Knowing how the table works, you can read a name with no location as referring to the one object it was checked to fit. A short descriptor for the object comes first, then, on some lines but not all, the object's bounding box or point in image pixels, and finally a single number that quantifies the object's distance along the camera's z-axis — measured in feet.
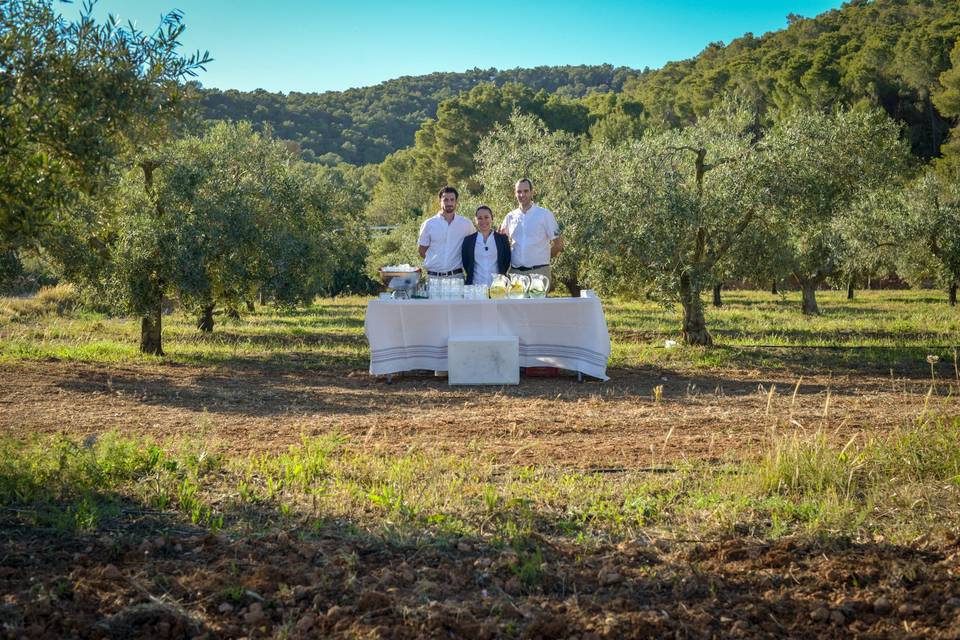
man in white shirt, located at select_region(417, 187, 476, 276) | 37.79
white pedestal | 34.58
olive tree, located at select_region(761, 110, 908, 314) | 43.96
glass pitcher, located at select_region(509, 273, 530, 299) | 35.63
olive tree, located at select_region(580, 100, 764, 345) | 43.45
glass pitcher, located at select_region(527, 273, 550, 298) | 35.63
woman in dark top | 37.86
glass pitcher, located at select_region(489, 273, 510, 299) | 35.35
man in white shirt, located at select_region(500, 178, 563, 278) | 37.70
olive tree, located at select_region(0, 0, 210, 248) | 17.56
